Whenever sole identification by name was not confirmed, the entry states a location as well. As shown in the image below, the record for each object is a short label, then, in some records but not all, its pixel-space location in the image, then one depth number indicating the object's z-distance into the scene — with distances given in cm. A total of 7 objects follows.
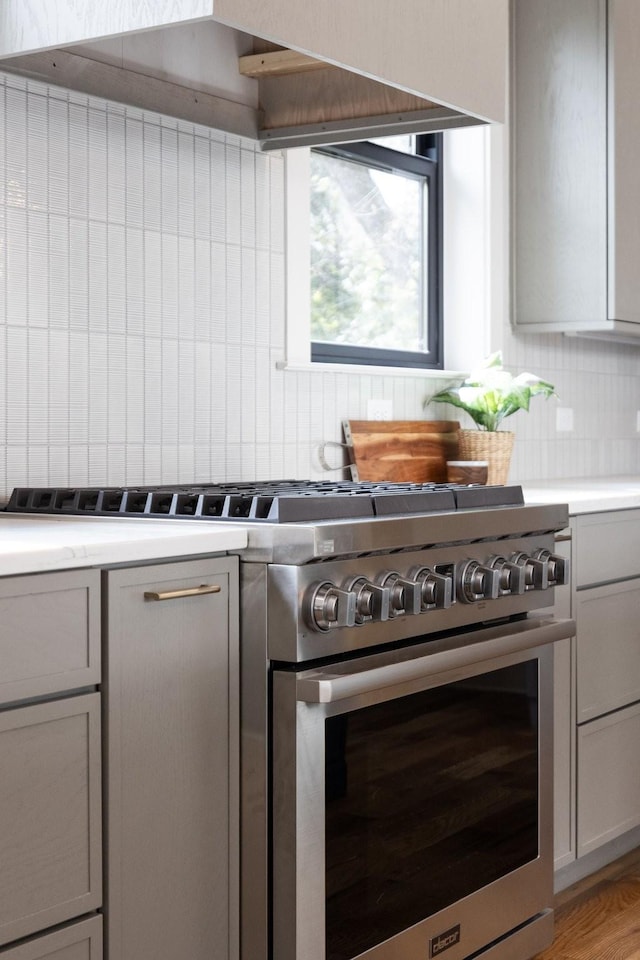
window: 320
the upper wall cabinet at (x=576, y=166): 353
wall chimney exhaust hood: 197
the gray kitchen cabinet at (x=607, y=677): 284
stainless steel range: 183
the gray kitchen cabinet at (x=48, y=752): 149
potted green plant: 317
